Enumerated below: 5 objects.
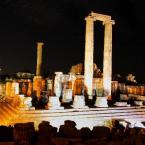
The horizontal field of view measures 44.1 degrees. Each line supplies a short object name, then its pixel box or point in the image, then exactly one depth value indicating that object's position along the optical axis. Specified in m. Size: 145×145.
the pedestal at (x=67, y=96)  11.02
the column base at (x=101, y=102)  10.33
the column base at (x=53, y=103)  9.30
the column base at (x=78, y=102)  9.88
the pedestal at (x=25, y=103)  8.81
